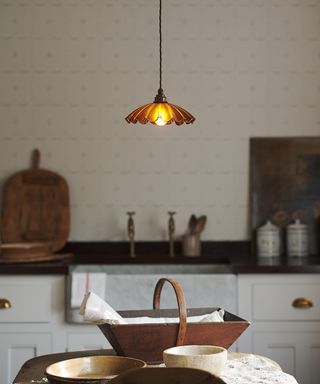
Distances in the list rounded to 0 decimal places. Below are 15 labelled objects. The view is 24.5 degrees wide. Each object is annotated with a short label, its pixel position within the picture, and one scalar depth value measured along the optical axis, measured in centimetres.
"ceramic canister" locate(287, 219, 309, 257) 421
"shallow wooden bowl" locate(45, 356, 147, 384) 174
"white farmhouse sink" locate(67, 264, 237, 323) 362
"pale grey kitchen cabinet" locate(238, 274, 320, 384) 365
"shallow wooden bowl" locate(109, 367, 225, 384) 137
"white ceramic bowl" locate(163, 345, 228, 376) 172
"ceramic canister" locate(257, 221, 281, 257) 421
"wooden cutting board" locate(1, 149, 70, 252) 429
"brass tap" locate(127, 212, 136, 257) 422
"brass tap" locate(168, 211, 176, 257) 423
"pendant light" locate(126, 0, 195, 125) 259
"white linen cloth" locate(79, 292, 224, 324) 199
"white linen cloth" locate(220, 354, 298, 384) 184
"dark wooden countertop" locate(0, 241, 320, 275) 365
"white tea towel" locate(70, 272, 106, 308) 358
